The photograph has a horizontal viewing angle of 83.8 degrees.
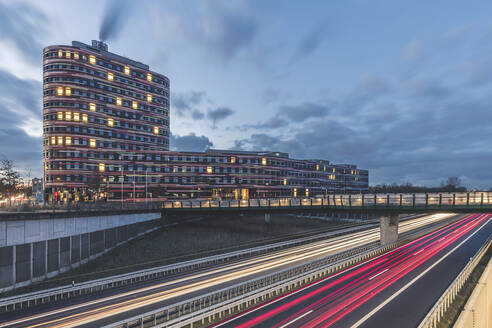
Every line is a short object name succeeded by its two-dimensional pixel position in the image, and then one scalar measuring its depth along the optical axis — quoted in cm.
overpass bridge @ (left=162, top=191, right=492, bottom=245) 3994
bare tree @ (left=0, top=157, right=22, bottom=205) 6631
